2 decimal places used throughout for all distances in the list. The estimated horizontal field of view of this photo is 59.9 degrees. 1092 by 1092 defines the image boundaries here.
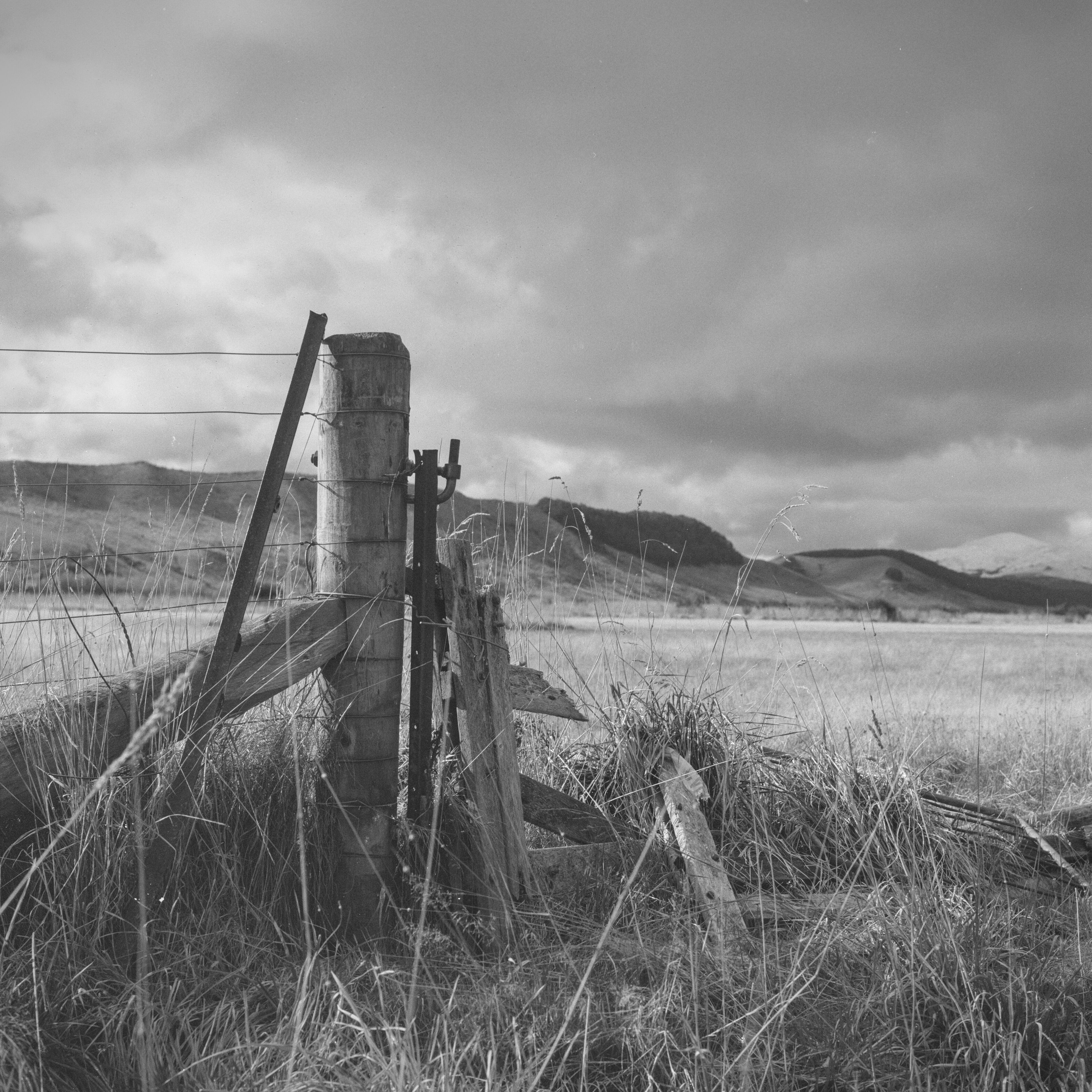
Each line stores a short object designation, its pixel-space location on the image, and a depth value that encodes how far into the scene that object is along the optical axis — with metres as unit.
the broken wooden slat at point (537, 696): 3.36
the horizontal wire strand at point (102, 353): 3.51
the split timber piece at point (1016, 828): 3.81
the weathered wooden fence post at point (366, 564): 3.22
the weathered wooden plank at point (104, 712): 2.65
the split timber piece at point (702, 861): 2.72
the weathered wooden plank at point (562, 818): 3.44
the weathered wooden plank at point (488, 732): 3.05
